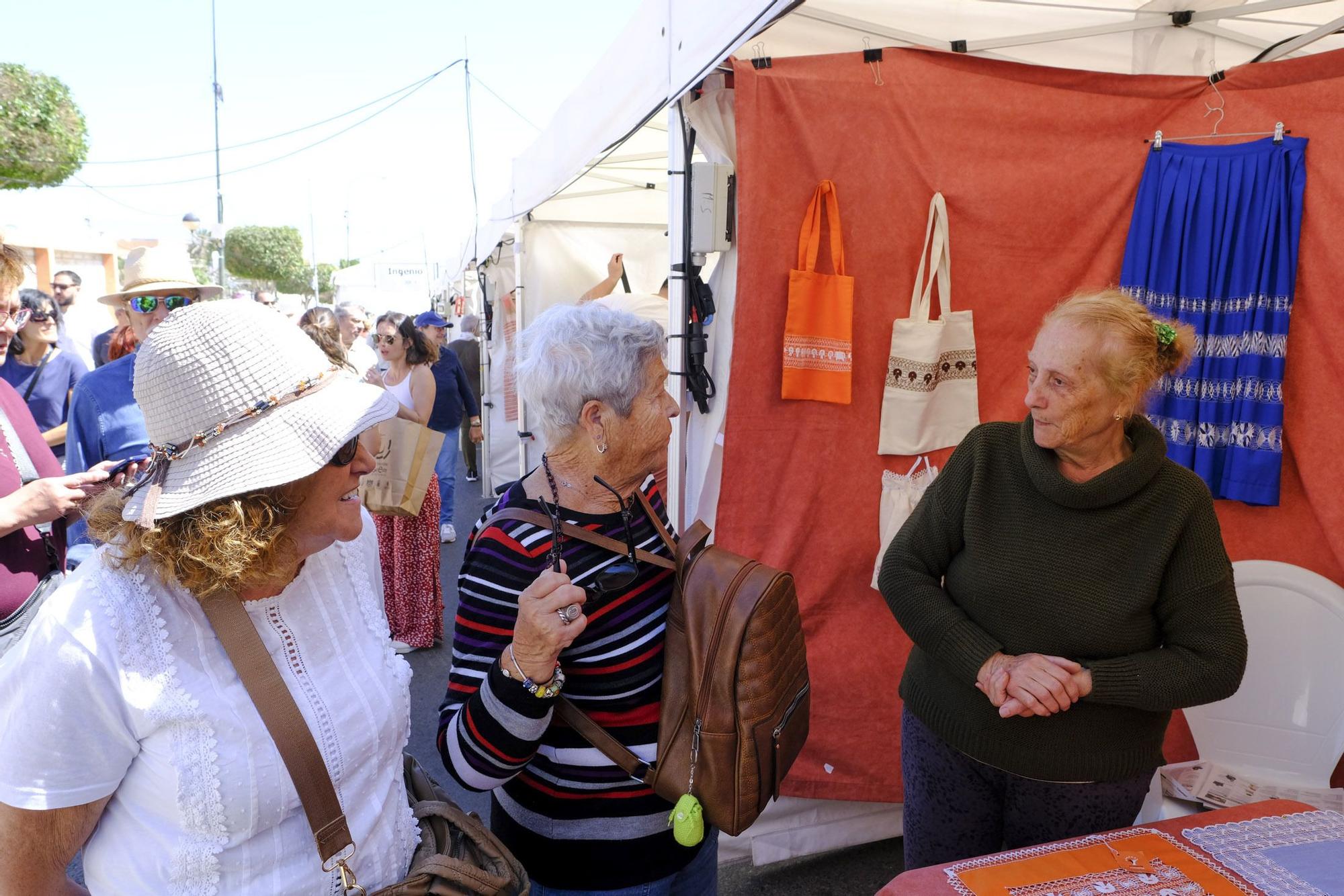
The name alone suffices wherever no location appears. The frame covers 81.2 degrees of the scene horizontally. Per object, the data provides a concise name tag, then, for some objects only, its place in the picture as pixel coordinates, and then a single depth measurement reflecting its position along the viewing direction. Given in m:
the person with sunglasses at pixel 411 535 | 4.57
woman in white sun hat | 0.94
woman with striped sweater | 1.25
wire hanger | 2.62
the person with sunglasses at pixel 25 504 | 1.93
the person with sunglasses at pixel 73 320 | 5.58
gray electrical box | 2.48
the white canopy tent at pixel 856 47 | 2.52
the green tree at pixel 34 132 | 16.95
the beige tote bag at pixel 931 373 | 2.58
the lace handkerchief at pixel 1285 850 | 1.22
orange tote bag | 2.50
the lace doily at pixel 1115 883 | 1.20
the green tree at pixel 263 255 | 50.88
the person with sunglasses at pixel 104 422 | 2.76
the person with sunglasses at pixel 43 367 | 4.42
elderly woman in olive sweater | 1.64
